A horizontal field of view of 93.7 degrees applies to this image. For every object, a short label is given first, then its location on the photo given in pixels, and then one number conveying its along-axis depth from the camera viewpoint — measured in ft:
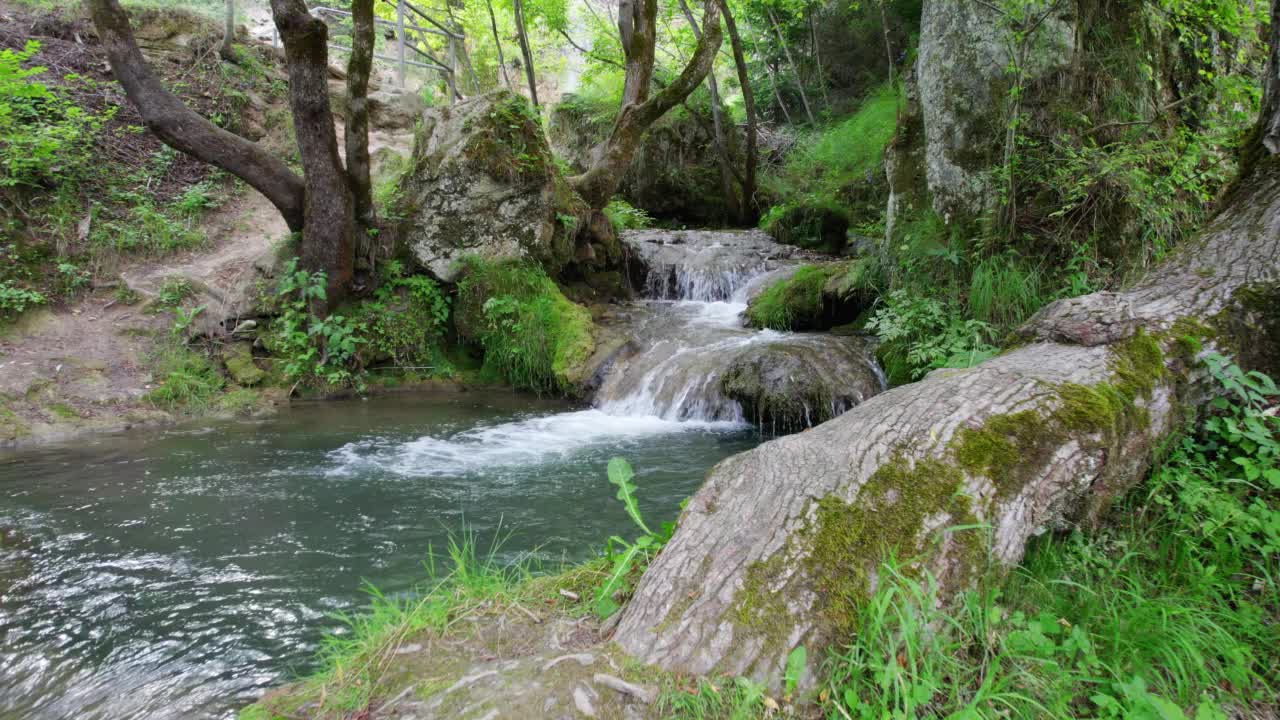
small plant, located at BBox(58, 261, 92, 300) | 24.90
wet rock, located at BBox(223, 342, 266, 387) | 24.27
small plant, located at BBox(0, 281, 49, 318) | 22.99
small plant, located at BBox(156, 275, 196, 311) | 25.46
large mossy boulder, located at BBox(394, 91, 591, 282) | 27.27
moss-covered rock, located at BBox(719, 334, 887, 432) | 20.40
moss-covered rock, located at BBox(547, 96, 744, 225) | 49.08
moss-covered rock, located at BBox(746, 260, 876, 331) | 25.41
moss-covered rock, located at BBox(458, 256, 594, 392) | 25.67
